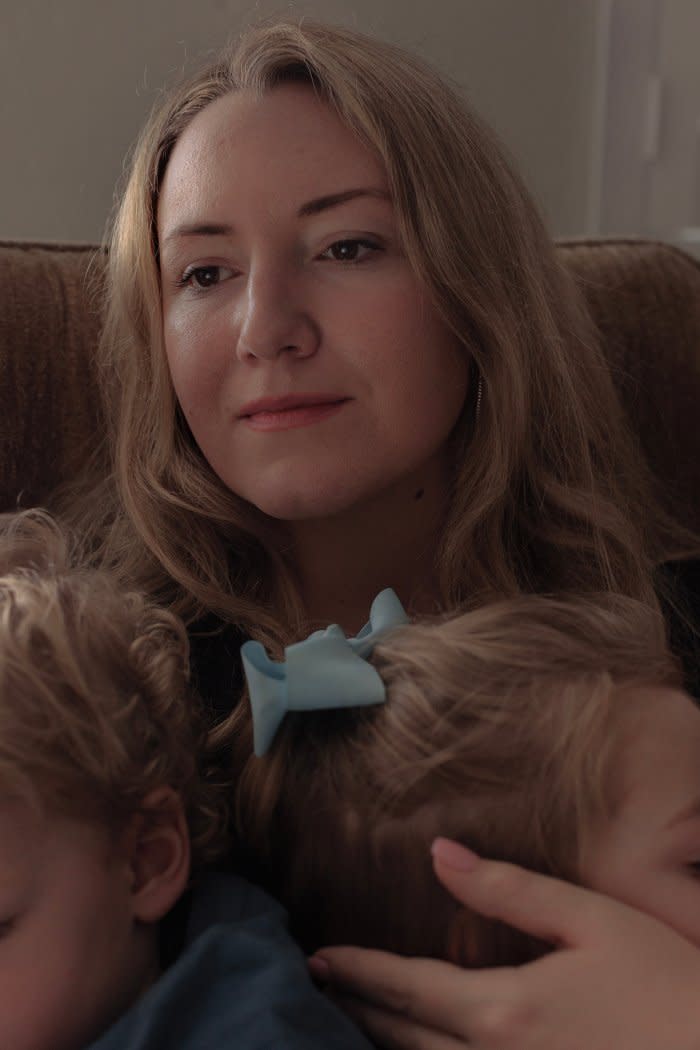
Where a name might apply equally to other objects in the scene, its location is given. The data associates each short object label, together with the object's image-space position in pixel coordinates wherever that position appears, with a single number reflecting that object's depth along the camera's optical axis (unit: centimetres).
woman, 121
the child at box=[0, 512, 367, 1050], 76
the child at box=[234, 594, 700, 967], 81
